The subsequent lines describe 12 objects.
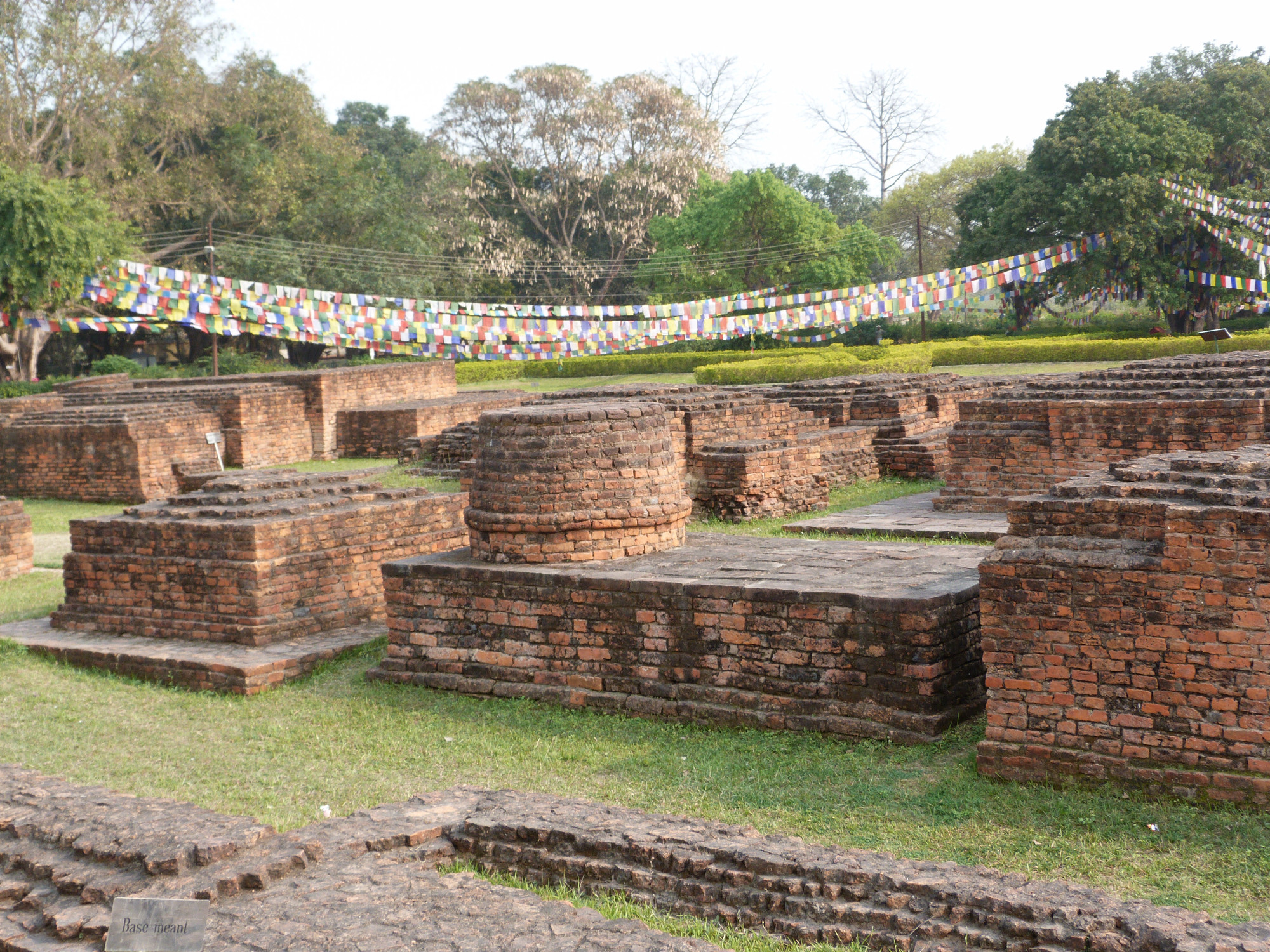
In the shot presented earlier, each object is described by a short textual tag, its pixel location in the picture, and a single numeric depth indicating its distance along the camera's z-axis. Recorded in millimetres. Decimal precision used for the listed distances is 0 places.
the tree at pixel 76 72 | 25047
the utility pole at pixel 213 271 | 23047
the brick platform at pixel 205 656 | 6344
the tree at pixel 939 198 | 40688
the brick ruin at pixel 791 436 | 10125
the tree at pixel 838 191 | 55875
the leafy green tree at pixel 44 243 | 19234
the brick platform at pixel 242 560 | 6855
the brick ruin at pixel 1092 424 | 8242
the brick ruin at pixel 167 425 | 13820
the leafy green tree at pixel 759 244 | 29234
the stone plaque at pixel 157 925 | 3098
